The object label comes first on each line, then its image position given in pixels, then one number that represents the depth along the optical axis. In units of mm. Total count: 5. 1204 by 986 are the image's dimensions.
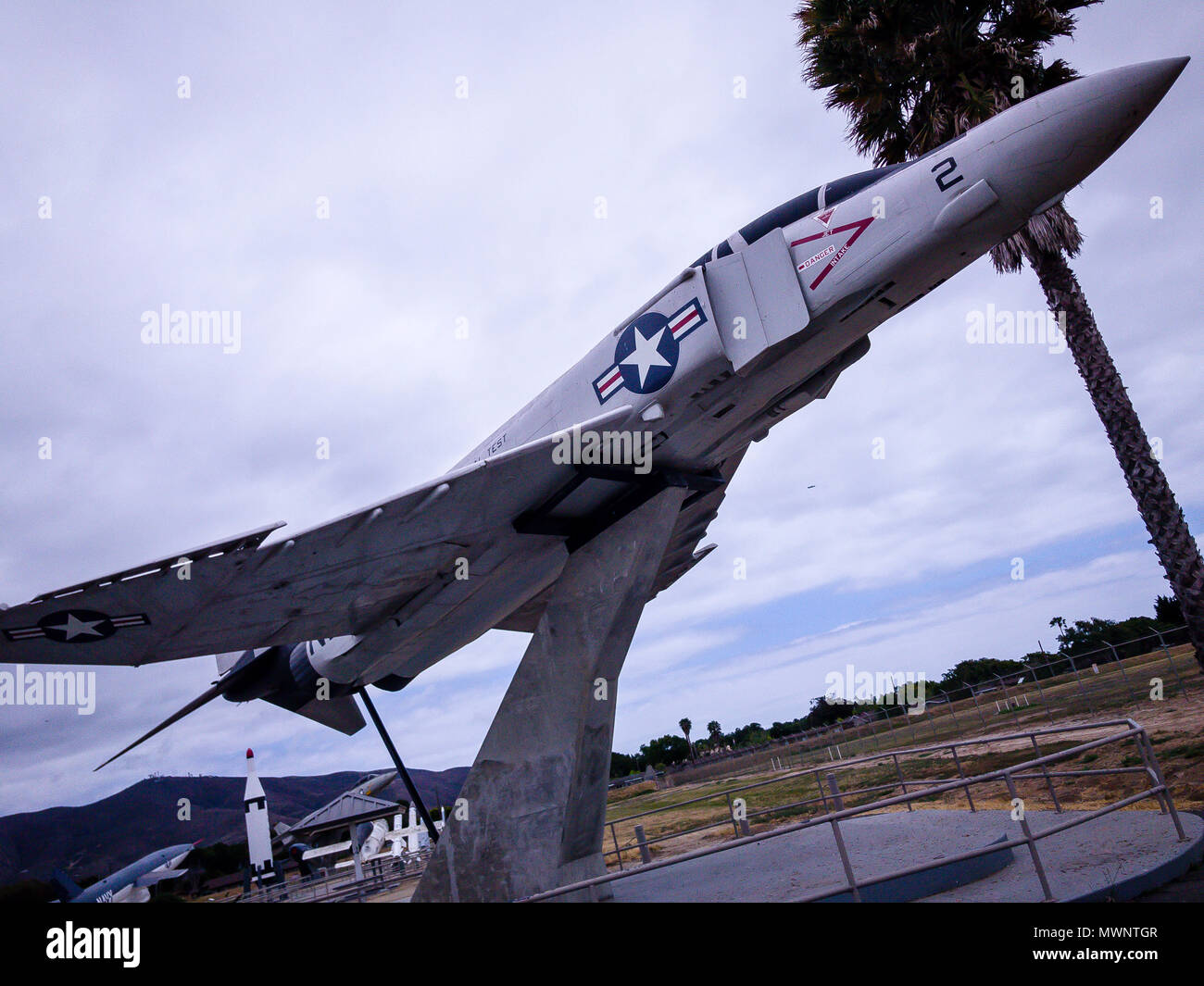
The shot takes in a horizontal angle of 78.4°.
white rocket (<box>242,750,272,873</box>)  30891
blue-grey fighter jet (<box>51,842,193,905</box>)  24984
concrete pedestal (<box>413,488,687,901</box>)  8117
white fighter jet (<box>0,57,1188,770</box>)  6457
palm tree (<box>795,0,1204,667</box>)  10602
